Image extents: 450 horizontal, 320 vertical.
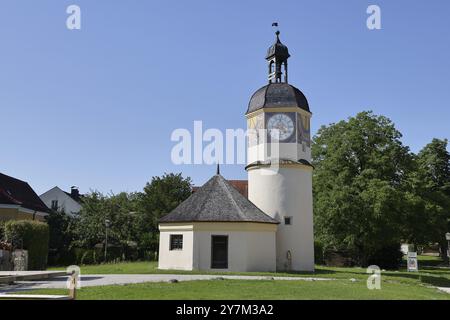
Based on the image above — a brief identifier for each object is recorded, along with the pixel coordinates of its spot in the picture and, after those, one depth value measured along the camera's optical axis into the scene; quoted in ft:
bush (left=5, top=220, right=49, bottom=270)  75.05
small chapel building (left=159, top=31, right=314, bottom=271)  84.74
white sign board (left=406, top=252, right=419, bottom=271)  98.43
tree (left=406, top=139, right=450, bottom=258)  129.29
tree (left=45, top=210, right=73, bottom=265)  128.06
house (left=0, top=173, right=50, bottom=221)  128.98
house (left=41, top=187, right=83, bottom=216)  200.52
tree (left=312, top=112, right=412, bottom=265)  117.39
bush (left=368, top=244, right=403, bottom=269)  132.05
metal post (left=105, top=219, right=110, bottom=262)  132.87
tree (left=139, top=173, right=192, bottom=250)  144.43
